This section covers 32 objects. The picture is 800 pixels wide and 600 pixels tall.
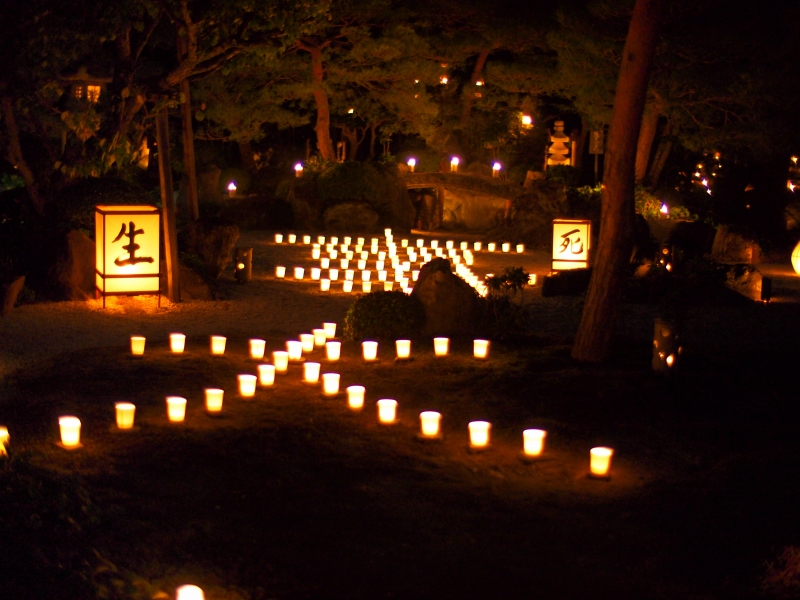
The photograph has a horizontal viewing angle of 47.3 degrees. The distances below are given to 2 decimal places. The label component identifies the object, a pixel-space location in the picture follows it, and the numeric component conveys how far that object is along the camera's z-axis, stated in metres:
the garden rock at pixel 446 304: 10.69
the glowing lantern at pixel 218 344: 9.40
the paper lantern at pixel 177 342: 9.39
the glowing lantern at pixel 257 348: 9.20
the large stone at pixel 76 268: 12.62
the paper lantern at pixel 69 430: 6.15
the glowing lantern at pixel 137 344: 9.20
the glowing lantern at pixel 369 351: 9.27
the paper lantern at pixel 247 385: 7.75
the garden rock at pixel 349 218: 24.64
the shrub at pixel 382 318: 10.34
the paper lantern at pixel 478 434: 6.58
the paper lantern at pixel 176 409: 6.90
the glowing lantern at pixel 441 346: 9.45
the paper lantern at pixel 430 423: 6.75
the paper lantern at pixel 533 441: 6.38
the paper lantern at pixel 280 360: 8.60
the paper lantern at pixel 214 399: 7.21
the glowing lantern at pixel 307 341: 9.70
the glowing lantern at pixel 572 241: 15.44
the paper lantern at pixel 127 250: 12.02
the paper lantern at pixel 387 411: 7.11
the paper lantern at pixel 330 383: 7.90
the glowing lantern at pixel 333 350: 9.25
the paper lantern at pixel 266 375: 8.12
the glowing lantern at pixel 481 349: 9.36
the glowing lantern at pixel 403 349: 9.32
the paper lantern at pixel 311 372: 8.34
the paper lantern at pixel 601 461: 6.00
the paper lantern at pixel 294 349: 9.23
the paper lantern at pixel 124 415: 6.64
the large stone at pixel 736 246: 19.52
